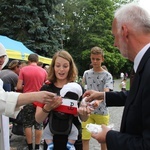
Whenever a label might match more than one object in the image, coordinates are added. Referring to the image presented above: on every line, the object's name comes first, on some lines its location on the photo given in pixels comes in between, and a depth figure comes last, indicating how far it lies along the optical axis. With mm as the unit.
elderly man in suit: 1389
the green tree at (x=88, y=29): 36188
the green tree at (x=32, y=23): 17359
